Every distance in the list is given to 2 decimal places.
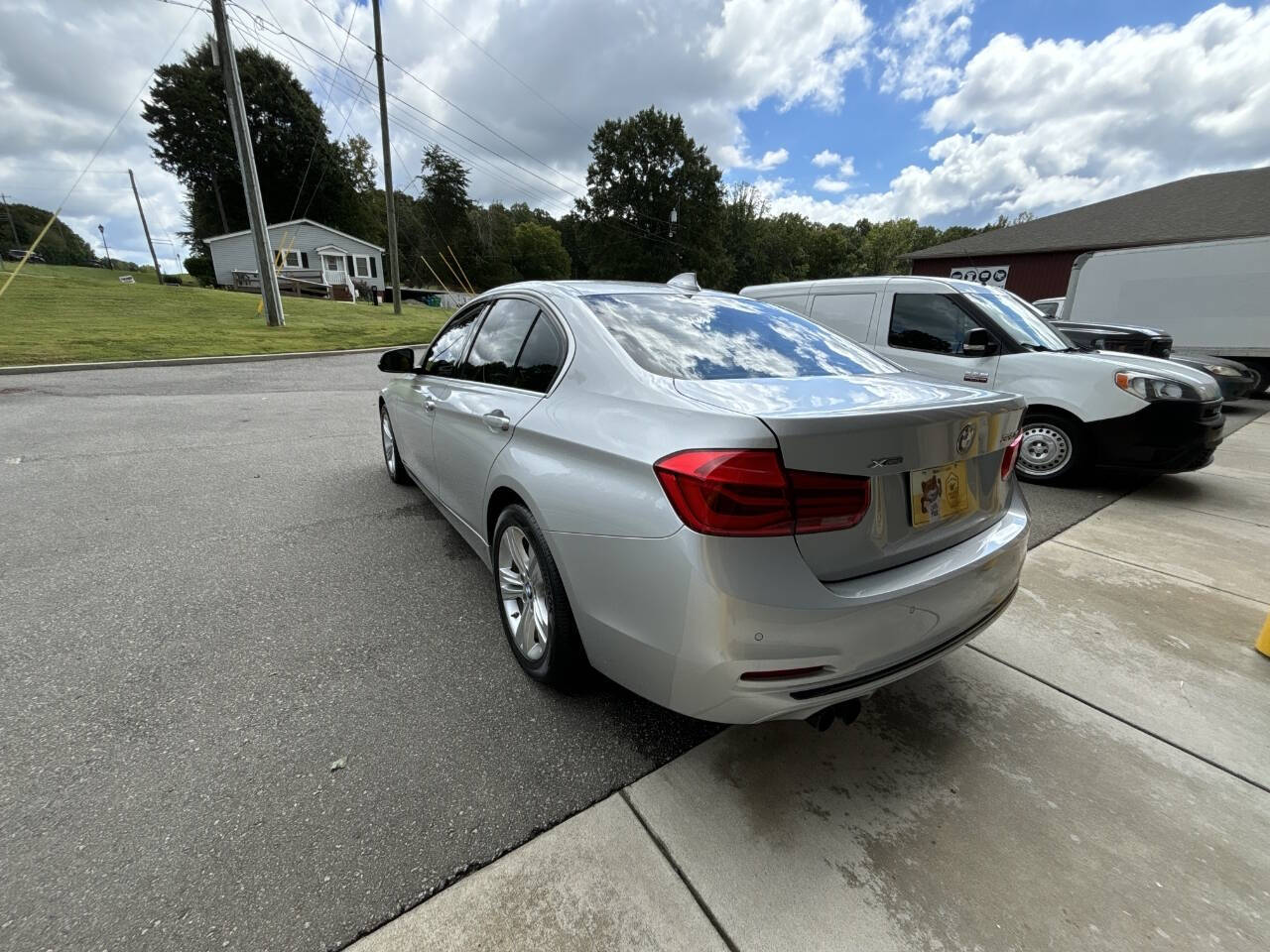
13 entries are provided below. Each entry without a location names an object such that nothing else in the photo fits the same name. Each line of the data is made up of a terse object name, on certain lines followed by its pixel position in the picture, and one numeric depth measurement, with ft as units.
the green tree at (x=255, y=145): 123.65
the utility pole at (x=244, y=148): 43.52
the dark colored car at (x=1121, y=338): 27.07
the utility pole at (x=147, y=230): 129.37
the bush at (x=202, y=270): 120.06
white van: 14.70
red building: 66.95
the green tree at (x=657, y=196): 164.66
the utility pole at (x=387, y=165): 62.13
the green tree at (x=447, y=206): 171.53
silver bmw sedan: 4.92
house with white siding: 104.47
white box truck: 32.71
